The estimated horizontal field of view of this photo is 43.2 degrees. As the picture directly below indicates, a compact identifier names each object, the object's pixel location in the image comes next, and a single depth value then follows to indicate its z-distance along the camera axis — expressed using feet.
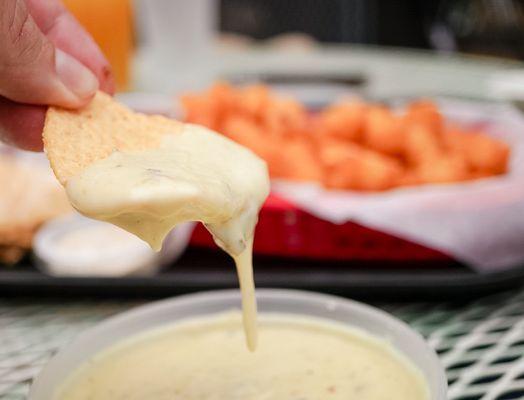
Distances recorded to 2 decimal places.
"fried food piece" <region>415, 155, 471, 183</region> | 1.06
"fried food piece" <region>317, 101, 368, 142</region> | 1.26
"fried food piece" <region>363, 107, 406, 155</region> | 1.20
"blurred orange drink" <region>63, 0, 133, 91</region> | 1.72
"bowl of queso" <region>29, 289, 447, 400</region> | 0.61
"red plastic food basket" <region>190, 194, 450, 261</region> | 0.94
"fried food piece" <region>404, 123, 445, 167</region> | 1.14
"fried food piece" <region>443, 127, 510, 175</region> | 1.11
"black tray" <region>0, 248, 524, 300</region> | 0.87
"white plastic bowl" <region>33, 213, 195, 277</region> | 0.92
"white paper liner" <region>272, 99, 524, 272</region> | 0.92
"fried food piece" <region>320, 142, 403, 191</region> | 1.05
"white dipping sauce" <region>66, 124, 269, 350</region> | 0.50
